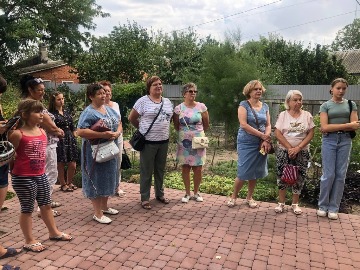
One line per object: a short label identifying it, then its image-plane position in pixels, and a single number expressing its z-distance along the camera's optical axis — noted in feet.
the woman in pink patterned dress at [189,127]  15.90
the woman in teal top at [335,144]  14.14
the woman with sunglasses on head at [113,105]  16.03
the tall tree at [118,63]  56.90
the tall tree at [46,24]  61.60
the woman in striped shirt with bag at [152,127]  15.03
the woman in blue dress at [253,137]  15.14
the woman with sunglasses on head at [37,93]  12.98
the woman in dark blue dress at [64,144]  16.97
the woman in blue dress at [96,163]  13.00
